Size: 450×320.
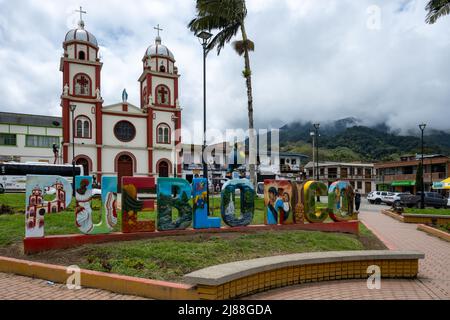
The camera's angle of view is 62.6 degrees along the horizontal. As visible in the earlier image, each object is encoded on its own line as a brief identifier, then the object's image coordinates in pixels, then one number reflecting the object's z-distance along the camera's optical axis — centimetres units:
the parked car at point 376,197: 3608
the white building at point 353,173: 6353
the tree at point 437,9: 1567
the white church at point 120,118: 3716
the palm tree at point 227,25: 2069
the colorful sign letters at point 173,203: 831
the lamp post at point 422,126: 2525
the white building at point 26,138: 5191
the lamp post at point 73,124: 3307
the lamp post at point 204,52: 1531
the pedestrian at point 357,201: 2292
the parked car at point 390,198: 3287
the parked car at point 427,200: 3042
